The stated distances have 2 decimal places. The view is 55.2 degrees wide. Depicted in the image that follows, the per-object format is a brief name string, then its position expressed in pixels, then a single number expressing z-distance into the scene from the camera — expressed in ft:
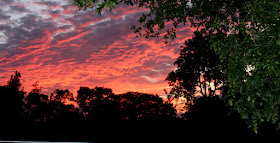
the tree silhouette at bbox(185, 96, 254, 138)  59.82
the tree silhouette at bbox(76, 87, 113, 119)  198.80
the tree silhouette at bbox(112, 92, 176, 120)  199.84
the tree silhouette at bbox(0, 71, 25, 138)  178.29
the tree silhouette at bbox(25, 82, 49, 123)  191.52
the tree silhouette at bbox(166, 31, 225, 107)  97.04
